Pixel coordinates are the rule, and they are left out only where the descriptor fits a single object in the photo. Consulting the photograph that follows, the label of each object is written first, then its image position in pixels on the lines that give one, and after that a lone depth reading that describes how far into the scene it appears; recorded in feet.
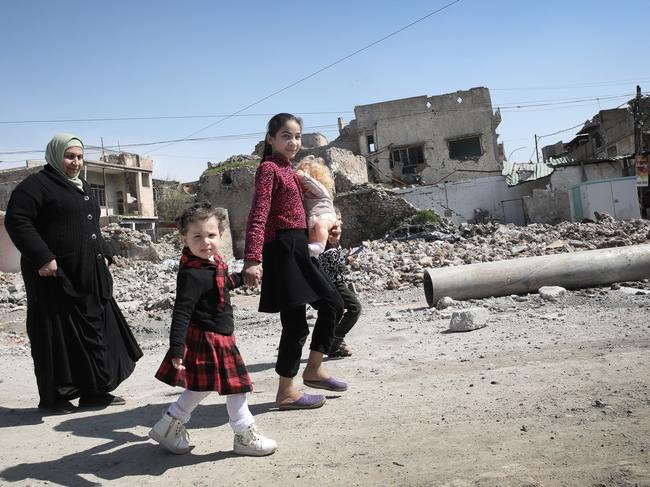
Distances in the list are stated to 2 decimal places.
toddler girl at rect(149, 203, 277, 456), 8.67
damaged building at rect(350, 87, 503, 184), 105.09
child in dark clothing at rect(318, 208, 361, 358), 13.89
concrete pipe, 22.30
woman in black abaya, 12.27
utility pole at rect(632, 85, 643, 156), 84.89
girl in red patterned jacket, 10.39
